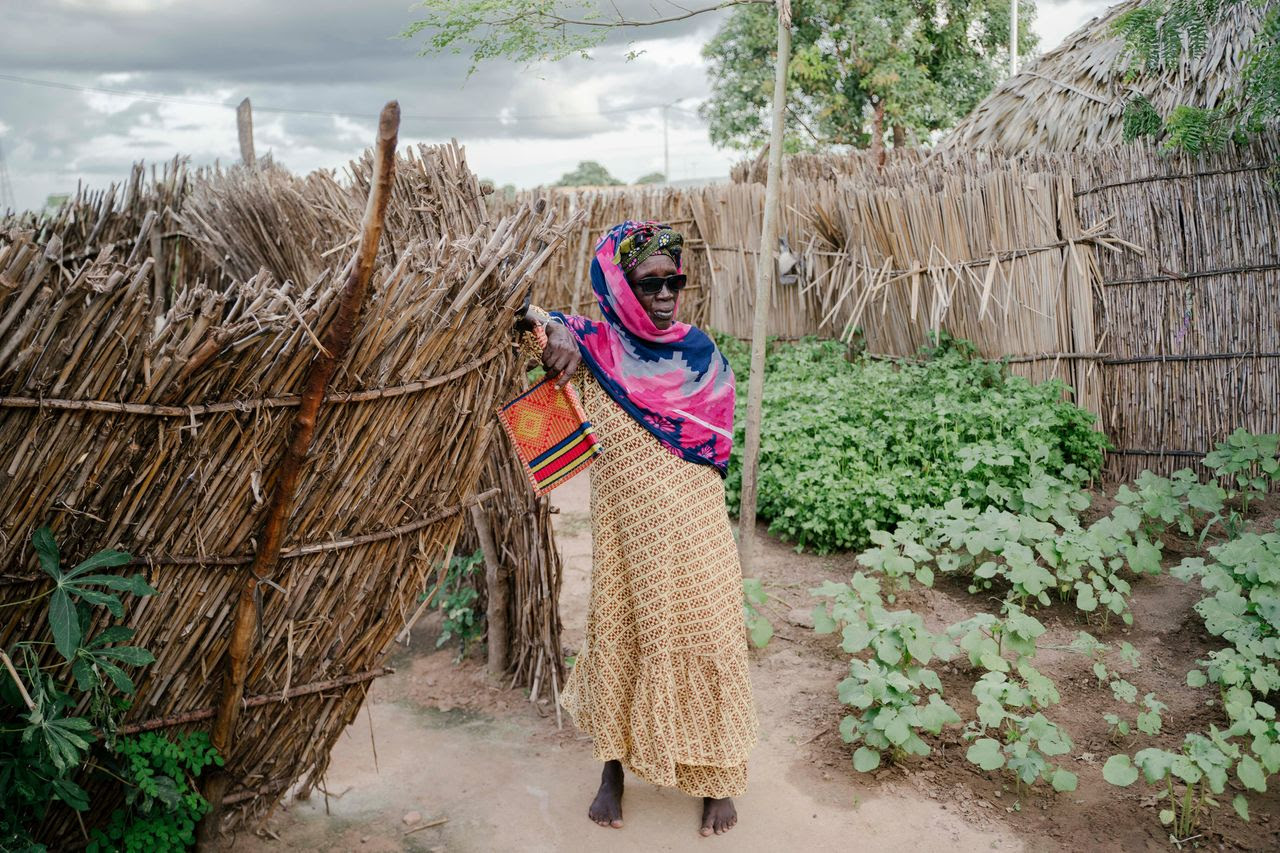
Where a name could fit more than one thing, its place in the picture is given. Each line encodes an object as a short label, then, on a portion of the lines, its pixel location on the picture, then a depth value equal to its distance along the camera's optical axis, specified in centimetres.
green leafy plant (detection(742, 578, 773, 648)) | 392
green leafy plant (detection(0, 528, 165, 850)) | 204
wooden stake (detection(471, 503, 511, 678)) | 397
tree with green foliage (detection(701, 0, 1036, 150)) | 1727
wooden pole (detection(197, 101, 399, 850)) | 188
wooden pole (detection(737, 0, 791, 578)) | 398
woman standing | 279
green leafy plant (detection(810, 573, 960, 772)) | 311
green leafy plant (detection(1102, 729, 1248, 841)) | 267
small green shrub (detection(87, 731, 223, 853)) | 235
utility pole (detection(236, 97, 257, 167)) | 1118
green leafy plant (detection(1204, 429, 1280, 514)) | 493
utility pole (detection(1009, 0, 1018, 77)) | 1592
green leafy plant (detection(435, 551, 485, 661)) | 431
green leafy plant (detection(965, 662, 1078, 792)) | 293
